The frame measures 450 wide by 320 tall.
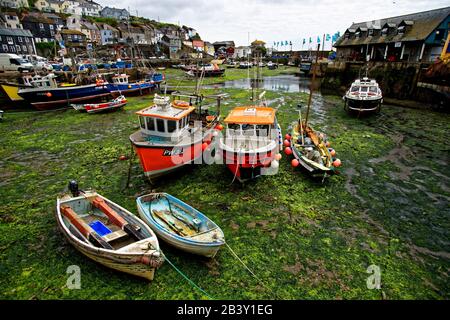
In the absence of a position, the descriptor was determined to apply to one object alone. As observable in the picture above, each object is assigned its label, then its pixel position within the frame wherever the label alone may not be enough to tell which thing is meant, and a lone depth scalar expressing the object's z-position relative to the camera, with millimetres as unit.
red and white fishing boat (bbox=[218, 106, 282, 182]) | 10016
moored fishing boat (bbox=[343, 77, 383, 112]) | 20938
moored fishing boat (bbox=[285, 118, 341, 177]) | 10805
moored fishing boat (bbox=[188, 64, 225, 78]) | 50719
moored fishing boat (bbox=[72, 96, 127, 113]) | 22339
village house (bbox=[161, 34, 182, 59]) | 77188
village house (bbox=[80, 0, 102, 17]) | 97312
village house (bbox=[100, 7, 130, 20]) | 102188
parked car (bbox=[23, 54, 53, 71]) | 35041
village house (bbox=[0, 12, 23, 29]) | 61725
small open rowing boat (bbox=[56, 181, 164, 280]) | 5674
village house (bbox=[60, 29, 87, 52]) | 59031
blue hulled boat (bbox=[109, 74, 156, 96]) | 28442
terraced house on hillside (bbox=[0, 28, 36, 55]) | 51062
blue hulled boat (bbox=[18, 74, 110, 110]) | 22641
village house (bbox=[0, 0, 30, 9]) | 73125
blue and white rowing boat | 6406
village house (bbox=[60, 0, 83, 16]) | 89250
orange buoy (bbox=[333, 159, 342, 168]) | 11281
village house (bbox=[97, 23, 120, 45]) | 76375
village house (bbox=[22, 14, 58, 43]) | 65531
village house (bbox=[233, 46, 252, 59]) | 105500
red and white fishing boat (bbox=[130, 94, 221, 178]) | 9961
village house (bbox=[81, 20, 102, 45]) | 72562
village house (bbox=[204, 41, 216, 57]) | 96750
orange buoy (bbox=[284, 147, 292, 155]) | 13008
